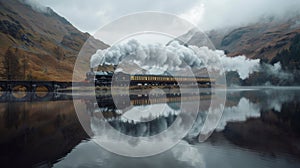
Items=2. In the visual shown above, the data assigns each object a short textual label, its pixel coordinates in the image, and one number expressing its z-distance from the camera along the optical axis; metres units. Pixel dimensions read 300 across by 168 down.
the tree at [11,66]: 96.00
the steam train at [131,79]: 82.94
